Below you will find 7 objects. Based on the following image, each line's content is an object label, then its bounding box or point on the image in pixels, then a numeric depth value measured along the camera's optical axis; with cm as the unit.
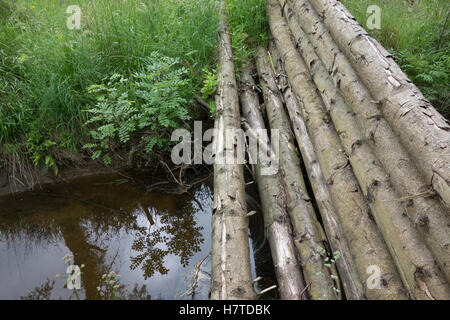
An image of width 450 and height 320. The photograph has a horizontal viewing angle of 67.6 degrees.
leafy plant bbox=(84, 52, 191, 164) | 333
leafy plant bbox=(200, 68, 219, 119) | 355
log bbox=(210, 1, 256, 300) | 190
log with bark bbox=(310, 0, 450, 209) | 183
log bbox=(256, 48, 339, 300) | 209
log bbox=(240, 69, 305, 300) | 214
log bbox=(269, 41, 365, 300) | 207
